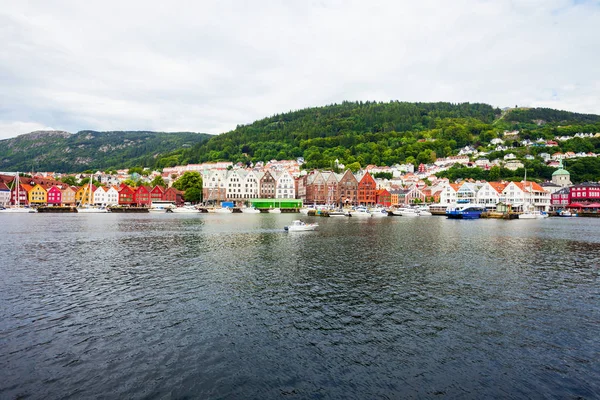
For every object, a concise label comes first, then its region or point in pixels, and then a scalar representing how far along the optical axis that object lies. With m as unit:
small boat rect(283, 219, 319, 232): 43.24
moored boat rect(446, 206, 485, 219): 77.75
